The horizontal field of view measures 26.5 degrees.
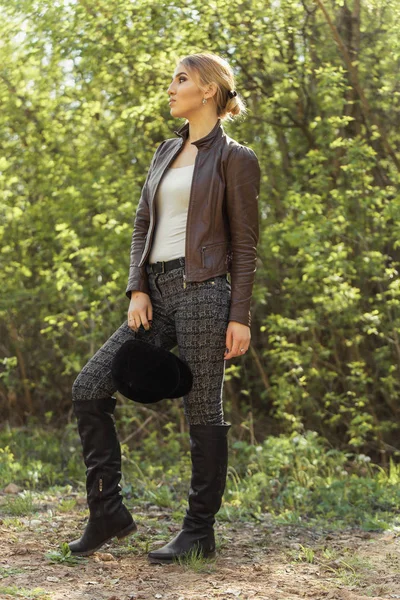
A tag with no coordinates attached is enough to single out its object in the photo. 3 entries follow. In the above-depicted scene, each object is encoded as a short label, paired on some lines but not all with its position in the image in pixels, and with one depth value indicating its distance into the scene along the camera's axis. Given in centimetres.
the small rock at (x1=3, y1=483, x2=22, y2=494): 552
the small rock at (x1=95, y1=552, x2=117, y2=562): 366
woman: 349
